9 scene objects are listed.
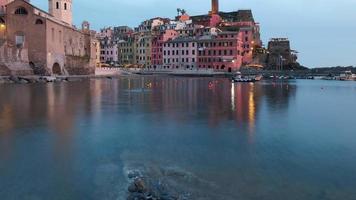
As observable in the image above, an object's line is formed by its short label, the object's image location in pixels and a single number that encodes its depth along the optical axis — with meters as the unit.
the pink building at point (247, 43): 109.94
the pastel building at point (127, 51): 122.56
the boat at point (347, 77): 101.44
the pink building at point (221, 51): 102.56
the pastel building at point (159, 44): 111.88
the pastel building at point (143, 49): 117.75
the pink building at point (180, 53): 107.00
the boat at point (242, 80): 73.06
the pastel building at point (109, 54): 125.06
